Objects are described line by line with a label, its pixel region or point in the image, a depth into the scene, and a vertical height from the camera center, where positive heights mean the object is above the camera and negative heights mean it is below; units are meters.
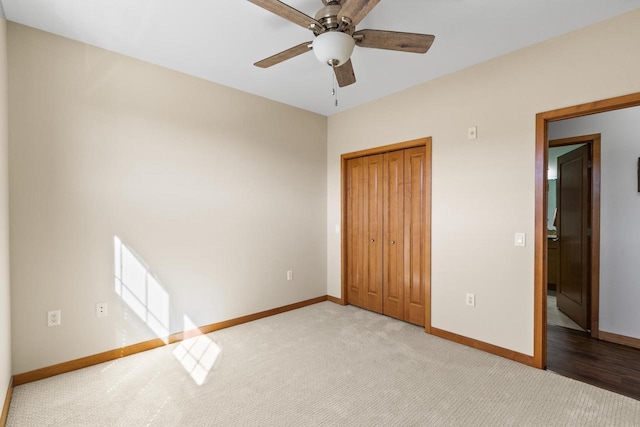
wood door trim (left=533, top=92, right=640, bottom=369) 2.44 -0.29
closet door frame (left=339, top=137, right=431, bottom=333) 3.21 +0.20
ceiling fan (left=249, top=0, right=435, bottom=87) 1.56 +1.01
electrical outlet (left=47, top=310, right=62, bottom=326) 2.33 -0.83
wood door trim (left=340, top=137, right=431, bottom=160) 3.28 +0.71
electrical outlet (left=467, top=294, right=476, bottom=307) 2.88 -0.87
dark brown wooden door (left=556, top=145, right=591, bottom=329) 3.20 -0.29
